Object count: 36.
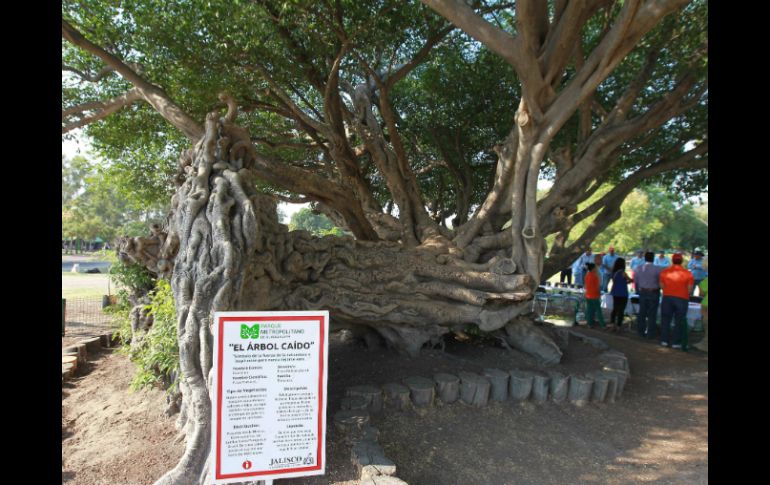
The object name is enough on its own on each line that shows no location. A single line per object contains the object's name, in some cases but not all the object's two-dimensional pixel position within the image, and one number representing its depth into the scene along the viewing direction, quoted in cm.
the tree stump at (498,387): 488
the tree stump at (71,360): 584
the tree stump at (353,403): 409
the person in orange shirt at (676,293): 717
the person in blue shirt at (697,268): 1013
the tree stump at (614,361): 570
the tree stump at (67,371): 556
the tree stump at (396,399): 439
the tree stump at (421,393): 449
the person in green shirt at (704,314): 763
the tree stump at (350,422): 372
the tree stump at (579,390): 503
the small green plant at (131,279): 584
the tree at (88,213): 2669
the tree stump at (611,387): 519
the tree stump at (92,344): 679
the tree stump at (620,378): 537
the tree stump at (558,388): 502
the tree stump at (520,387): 492
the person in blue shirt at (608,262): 984
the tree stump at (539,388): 497
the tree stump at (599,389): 512
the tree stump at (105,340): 723
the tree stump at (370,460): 307
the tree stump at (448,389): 466
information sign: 225
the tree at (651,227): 2583
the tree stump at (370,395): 426
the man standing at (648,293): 805
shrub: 429
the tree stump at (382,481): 294
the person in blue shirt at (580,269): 1122
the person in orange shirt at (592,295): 876
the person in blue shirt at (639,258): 1209
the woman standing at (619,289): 880
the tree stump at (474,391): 472
